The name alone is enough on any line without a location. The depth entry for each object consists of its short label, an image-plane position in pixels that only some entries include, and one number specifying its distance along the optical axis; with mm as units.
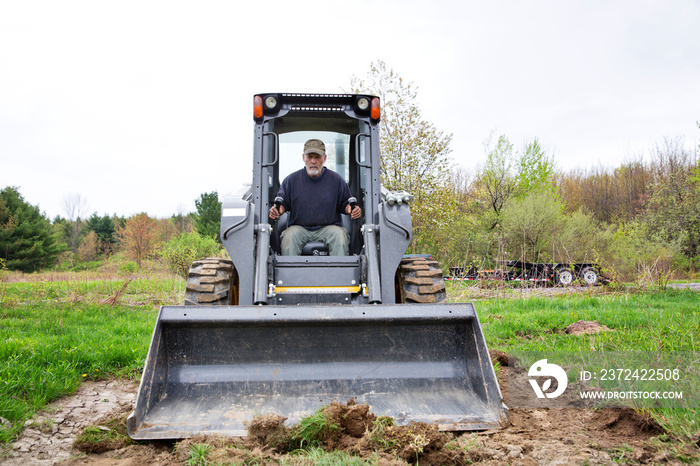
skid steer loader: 2664
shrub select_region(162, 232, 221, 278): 12391
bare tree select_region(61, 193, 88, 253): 41781
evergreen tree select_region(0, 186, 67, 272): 25016
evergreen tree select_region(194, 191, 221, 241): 28734
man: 4430
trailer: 12450
